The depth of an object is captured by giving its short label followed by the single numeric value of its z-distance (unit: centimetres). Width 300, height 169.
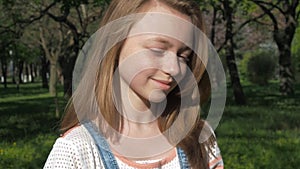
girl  170
